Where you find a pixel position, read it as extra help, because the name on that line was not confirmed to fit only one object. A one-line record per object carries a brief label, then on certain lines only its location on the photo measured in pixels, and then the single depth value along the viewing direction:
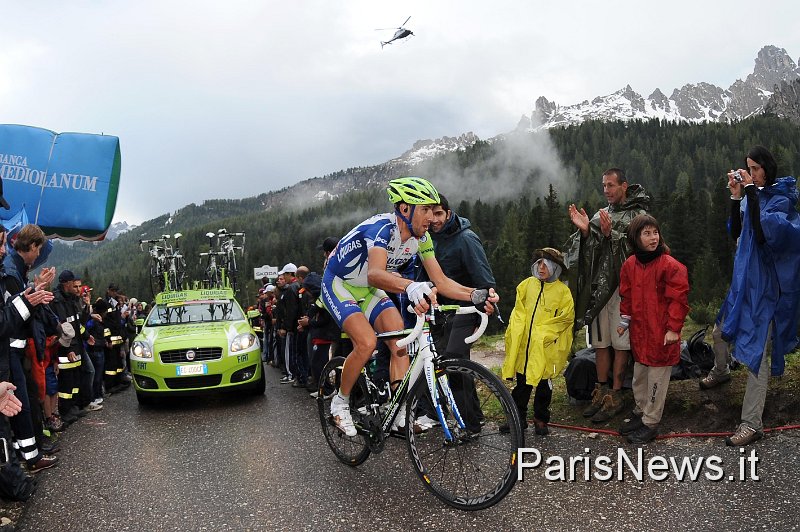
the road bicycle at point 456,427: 3.56
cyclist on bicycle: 4.32
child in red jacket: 5.01
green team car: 8.27
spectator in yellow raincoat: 5.45
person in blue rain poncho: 4.64
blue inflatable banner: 8.94
